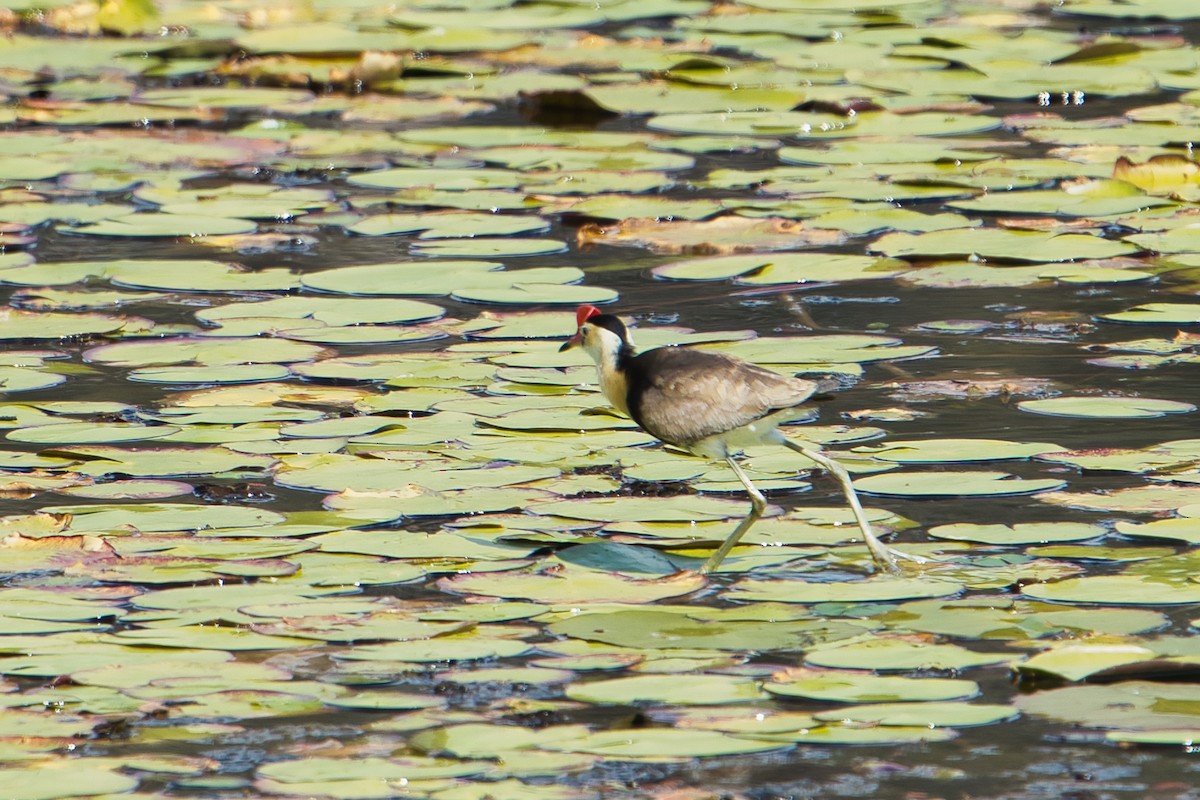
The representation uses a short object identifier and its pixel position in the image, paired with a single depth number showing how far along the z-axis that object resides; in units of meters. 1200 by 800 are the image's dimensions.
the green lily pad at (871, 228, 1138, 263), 18.16
